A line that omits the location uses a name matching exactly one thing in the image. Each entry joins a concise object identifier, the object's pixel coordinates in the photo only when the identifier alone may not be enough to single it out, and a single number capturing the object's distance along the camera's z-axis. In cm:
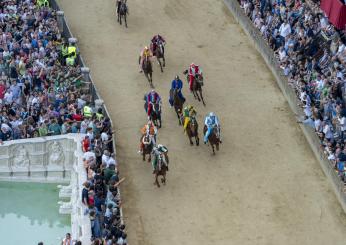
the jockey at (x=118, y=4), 5209
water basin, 4169
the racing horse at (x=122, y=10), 5203
